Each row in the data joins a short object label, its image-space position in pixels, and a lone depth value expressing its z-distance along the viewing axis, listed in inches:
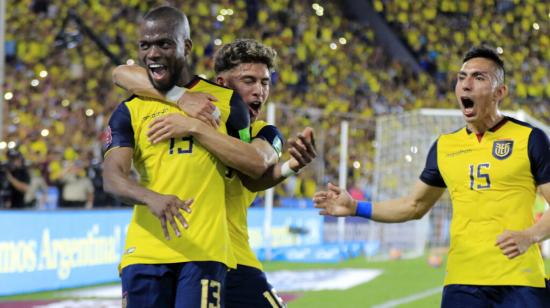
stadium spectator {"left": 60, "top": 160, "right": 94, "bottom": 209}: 990.4
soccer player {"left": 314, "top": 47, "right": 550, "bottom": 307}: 360.8
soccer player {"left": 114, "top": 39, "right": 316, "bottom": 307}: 301.9
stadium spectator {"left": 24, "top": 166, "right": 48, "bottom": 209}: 939.3
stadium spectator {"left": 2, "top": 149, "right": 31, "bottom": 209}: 909.2
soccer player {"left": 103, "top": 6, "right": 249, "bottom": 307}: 286.5
